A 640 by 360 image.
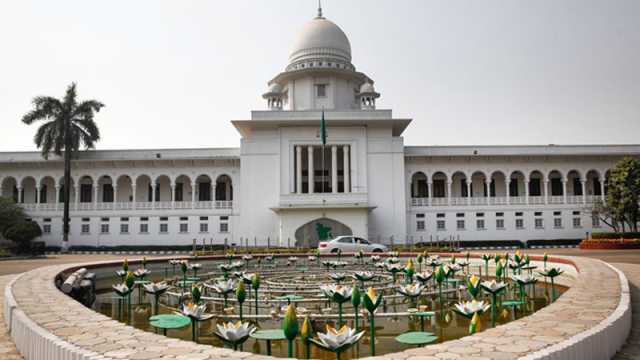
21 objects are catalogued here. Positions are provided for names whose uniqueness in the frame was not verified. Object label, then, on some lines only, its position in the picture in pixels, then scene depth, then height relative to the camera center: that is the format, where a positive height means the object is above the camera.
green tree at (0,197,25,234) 32.69 +0.79
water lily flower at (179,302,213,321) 6.55 -1.14
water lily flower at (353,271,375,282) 10.73 -1.18
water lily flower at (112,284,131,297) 9.24 -1.18
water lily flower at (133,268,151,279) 12.27 -1.17
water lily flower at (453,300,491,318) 6.45 -1.14
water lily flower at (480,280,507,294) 7.81 -1.06
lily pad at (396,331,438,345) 6.03 -1.44
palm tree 34.66 +6.66
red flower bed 30.06 -1.68
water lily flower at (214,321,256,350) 5.23 -1.13
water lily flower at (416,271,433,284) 10.00 -1.13
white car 25.66 -1.33
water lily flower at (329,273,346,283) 10.84 -1.19
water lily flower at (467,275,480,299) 7.64 -1.01
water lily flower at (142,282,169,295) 9.25 -1.18
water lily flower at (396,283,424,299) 7.96 -1.12
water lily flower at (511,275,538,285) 9.35 -1.17
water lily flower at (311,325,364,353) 4.67 -1.09
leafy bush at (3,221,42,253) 31.84 -0.49
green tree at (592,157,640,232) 32.25 +1.37
